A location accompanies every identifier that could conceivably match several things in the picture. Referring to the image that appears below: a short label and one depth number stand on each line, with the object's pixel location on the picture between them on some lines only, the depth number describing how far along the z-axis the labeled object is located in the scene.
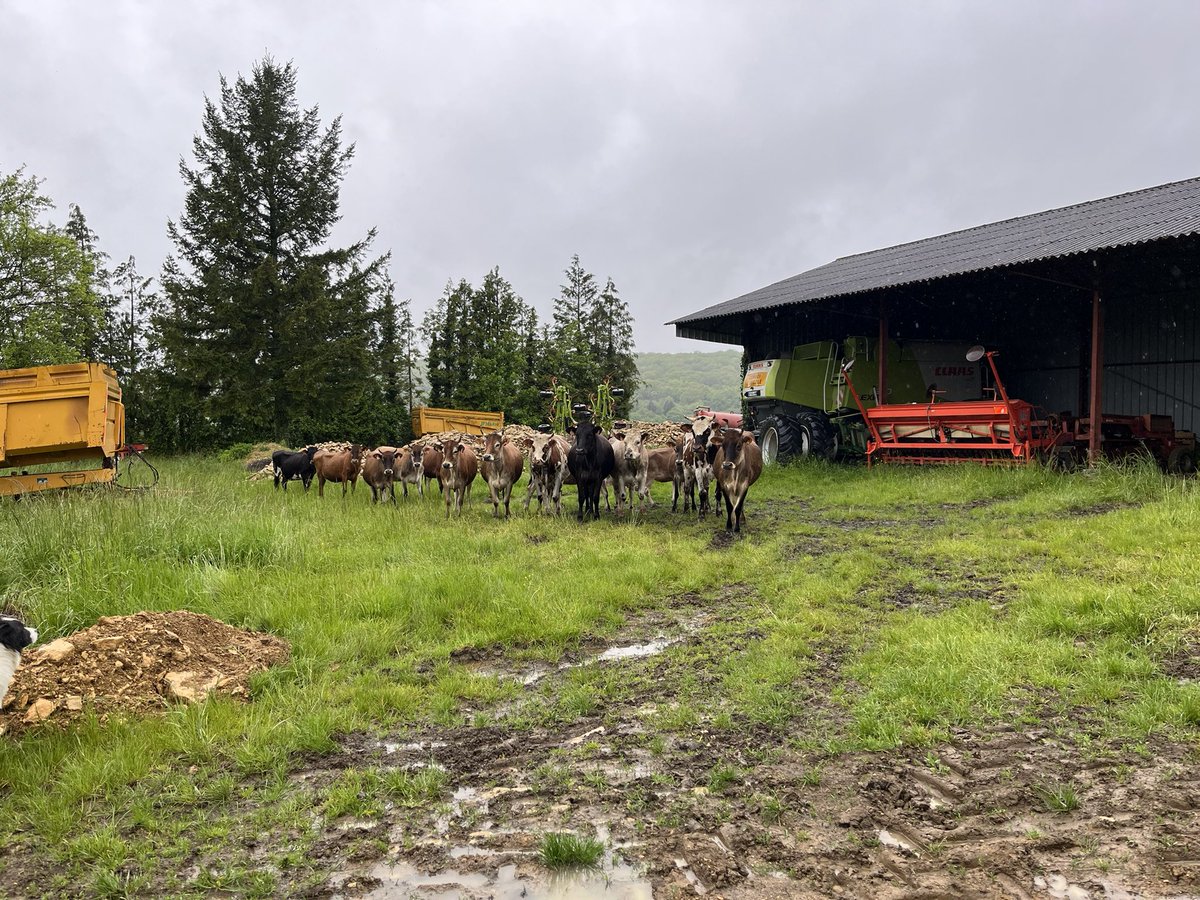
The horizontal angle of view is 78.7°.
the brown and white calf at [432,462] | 14.70
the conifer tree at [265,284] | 24.52
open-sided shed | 12.87
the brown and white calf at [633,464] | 12.96
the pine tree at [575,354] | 36.38
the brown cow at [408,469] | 14.91
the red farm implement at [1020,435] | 13.12
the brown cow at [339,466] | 15.98
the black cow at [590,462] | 12.19
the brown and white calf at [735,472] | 10.70
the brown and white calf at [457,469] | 12.77
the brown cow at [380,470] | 14.67
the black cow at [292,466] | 17.08
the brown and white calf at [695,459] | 12.52
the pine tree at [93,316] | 27.38
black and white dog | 4.13
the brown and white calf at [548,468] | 12.81
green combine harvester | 17.66
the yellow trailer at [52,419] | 10.62
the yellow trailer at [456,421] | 24.58
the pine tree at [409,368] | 33.80
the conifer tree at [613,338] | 39.72
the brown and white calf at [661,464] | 13.64
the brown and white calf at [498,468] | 12.50
